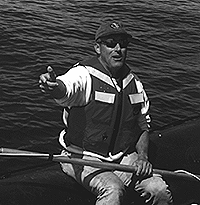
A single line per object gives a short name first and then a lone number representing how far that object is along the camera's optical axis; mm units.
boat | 4820
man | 4773
